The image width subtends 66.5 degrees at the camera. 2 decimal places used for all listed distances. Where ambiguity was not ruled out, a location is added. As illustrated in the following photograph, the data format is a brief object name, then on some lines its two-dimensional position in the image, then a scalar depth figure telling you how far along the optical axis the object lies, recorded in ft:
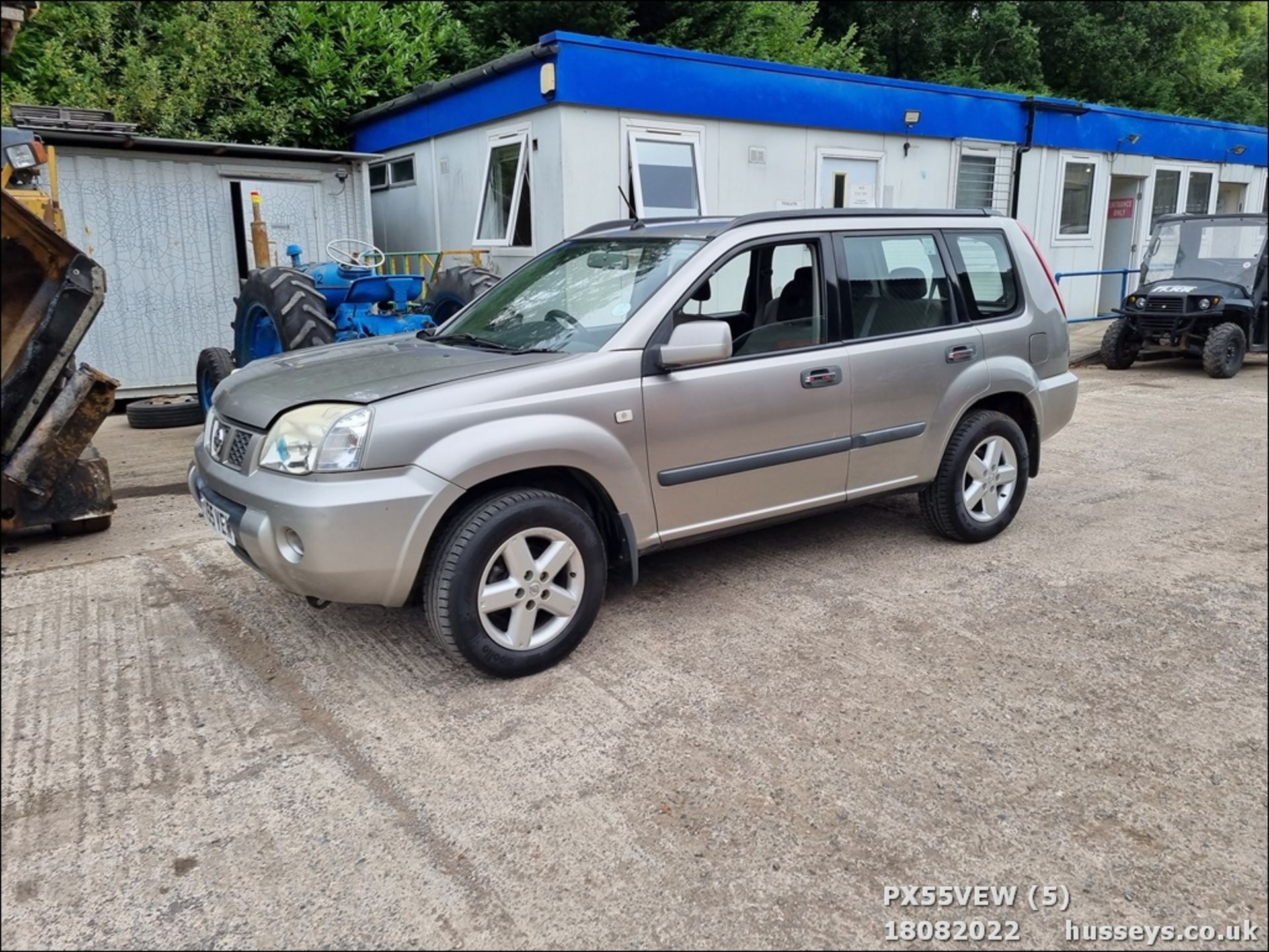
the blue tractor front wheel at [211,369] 25.29
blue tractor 23.31
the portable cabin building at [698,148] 31.09
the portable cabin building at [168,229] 32.22
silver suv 11.37
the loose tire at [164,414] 28.12
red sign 54.75
